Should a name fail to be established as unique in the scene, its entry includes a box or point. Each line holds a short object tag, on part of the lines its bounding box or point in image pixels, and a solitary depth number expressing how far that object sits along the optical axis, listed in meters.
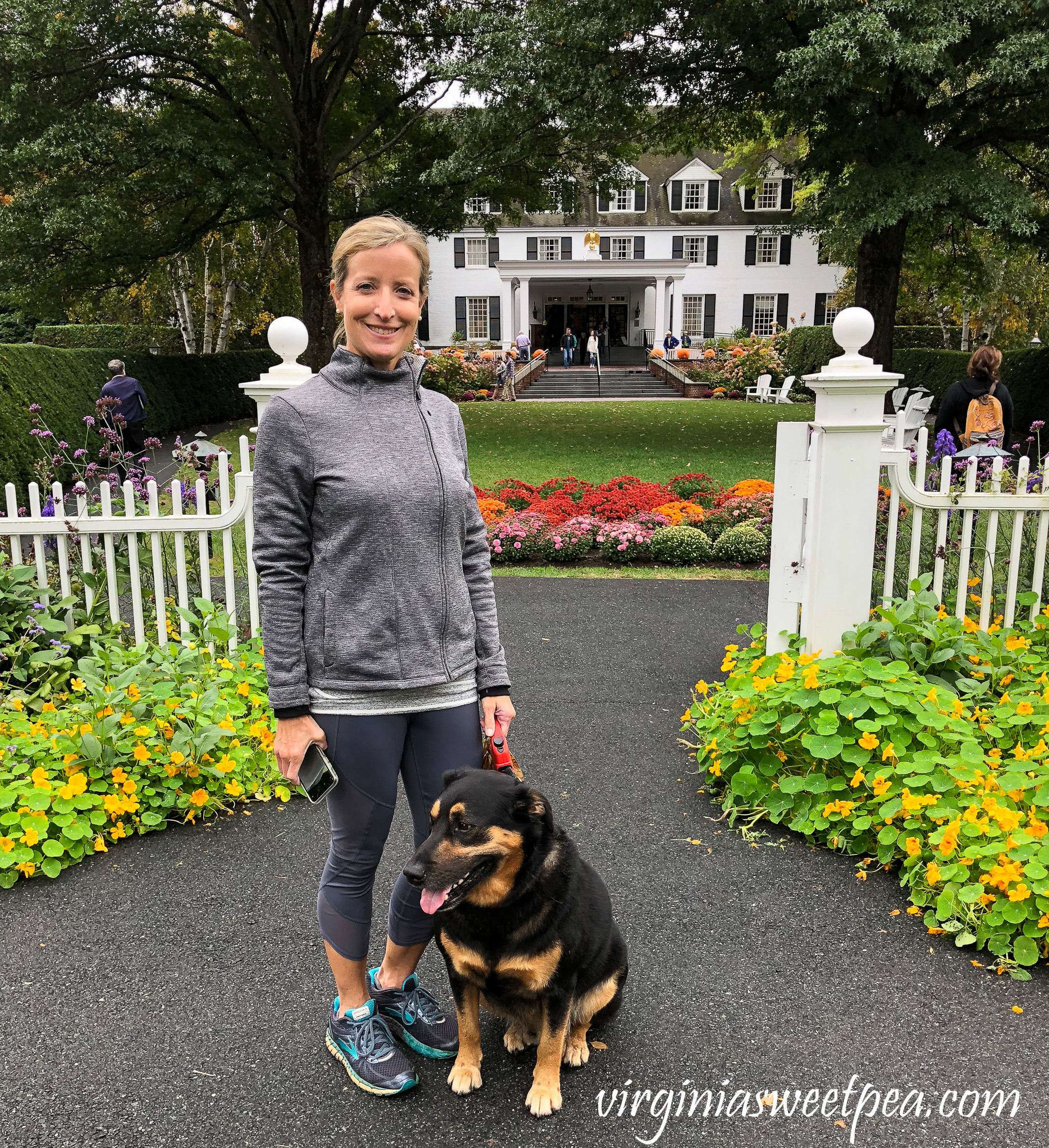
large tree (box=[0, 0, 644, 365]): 13.98
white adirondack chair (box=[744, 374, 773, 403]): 27.86
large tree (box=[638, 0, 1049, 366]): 11.74
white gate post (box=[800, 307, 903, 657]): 4.15
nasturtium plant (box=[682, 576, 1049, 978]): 3.04
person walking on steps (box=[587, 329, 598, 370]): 35.00
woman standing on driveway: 2.13
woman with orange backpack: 8.77
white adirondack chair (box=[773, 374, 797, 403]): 26.84
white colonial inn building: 40.09
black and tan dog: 2.07
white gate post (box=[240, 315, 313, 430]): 4.37
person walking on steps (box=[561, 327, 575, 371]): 38.00
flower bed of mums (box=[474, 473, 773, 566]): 8.74
